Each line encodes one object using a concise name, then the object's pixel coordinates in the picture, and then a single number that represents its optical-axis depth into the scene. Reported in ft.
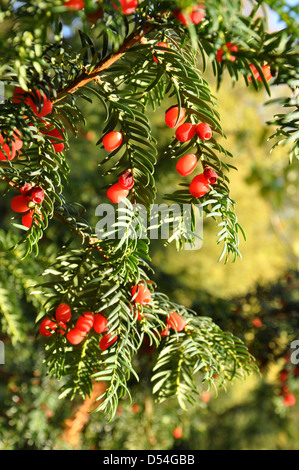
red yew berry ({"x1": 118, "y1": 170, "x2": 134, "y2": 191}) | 0.94
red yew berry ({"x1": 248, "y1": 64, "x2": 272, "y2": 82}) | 0.82
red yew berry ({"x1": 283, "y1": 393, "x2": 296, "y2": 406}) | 3.11
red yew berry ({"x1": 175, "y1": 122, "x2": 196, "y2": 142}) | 0.89
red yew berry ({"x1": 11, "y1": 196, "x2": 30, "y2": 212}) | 0.90
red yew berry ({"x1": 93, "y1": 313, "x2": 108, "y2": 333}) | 1.03
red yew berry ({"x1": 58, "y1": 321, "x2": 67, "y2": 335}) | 1.05
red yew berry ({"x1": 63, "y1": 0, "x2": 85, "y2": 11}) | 0.63
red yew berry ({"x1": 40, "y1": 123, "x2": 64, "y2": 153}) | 0.96
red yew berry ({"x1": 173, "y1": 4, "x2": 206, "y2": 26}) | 0.65
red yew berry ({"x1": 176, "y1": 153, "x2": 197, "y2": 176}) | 0.92
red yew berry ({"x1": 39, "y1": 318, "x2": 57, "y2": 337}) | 1.03
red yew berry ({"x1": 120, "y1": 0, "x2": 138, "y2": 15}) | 0.71
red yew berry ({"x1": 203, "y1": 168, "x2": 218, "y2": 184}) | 0.91
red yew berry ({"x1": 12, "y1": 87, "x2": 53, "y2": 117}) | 0.81
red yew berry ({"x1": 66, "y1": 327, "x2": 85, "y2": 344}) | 1.01
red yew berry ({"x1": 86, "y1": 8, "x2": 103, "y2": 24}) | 0.73
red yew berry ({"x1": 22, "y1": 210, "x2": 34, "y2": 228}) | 0.93
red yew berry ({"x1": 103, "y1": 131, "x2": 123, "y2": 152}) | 0.91
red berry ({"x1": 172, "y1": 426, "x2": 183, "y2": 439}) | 3.14
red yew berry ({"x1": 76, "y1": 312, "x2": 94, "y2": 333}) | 1.01
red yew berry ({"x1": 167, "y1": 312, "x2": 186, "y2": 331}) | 1.16
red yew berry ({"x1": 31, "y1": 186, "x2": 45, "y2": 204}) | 0.88
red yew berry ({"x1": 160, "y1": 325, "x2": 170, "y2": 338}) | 1.20
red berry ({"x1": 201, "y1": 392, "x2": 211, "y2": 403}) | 3.38
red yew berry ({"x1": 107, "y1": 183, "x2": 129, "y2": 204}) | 0.94
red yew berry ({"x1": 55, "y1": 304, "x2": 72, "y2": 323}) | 1.03
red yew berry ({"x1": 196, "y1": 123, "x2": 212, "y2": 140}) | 0.89
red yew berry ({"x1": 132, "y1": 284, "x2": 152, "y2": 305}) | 0.99
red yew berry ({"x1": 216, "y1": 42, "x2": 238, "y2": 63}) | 0.74
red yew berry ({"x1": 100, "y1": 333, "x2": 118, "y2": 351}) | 1.00
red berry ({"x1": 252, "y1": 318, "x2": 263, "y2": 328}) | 2.36
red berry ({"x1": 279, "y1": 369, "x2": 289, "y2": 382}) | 2.84
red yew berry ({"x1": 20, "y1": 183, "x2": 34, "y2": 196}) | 0.90
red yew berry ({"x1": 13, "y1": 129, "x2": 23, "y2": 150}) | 0.85
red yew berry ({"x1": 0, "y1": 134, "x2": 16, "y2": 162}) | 0.82
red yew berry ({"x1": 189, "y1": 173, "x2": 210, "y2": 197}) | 0.91
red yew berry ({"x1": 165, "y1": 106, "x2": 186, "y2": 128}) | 0.90
